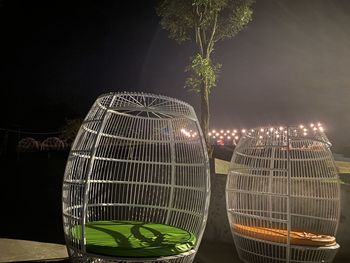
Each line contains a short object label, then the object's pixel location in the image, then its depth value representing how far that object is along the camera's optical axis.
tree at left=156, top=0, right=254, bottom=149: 9.84
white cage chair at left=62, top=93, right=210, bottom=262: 4.03
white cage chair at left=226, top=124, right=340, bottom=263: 5.14
